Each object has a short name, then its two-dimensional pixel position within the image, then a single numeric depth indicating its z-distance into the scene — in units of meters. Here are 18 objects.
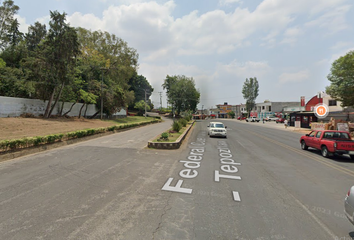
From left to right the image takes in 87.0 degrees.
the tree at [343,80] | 23.06
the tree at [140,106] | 72.19
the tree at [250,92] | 80.94
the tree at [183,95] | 64.31
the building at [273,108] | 70.59
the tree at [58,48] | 24.58
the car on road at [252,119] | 63.66
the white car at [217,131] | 17.95
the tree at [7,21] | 34.69
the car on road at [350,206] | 3.07
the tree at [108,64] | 35.12
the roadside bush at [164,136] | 13.05
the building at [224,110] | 120.50
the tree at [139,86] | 82.62
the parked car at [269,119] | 65.94
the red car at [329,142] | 9.33
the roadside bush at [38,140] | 9.20
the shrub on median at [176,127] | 19.62
